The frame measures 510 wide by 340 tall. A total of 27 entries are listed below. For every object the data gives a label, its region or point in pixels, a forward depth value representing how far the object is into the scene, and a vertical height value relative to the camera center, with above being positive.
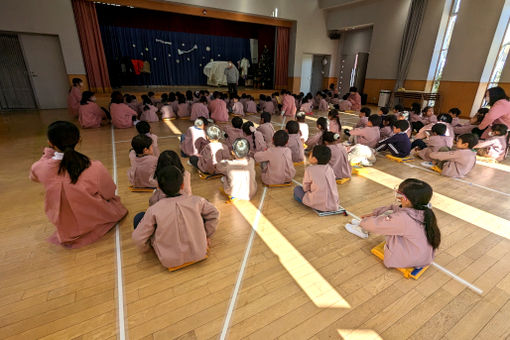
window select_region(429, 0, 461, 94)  8.23 +1.28
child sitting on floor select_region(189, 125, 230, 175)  3.33 -0.96
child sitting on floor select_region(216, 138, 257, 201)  2.83 -1.04
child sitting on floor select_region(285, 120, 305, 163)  3.85 -0.97
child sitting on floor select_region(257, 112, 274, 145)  4.53 -0.86
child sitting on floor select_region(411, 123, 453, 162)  4.12 -0.93
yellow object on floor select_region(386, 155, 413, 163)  4.46 -1.32
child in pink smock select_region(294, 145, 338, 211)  2.56 -1.02
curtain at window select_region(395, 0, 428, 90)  8.84 +1.62
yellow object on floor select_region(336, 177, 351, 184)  3.51 -1.34
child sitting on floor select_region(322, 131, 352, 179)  3.32 -1.00
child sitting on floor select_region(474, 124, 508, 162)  4.26 -1.00
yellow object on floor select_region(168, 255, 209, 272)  1.91 -1.39
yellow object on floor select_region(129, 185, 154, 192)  3.10 -1.33
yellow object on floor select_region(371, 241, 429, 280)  1.89 -1.38
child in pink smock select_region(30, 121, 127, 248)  1.95 -0.88
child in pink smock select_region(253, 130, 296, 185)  3.14 -1.02
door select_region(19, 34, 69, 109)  7.93 +0.22
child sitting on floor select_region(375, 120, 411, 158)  4.31 -1.01
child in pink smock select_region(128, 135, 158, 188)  2.76 -0.95
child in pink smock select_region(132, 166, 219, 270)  1.70 -1.02
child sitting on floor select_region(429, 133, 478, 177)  3.50 -1.04
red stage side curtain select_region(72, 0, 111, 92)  8.16 +1.02
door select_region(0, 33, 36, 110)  7.74 -0.06
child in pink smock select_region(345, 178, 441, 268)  1.73 -1.01
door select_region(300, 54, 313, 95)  13.05 +0.38
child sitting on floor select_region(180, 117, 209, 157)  4.10 -0.95
